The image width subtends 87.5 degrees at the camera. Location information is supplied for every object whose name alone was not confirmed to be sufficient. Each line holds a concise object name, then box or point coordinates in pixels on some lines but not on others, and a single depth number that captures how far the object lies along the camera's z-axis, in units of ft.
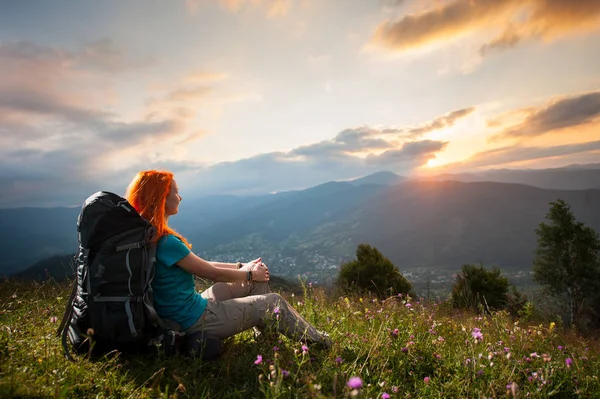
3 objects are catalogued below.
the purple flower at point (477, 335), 10.00
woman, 11.40
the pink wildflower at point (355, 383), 5.12
